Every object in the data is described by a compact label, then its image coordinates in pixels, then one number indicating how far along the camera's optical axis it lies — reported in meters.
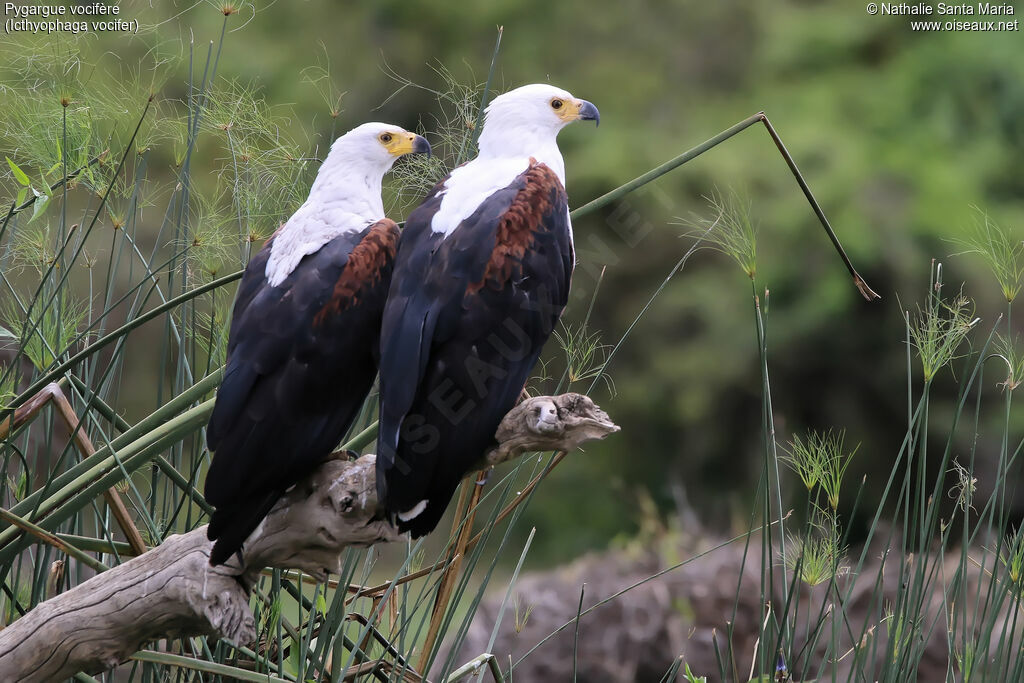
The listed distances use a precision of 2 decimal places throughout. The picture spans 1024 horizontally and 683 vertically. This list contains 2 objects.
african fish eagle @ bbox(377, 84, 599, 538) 18.22
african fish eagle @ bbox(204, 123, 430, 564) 18.25
